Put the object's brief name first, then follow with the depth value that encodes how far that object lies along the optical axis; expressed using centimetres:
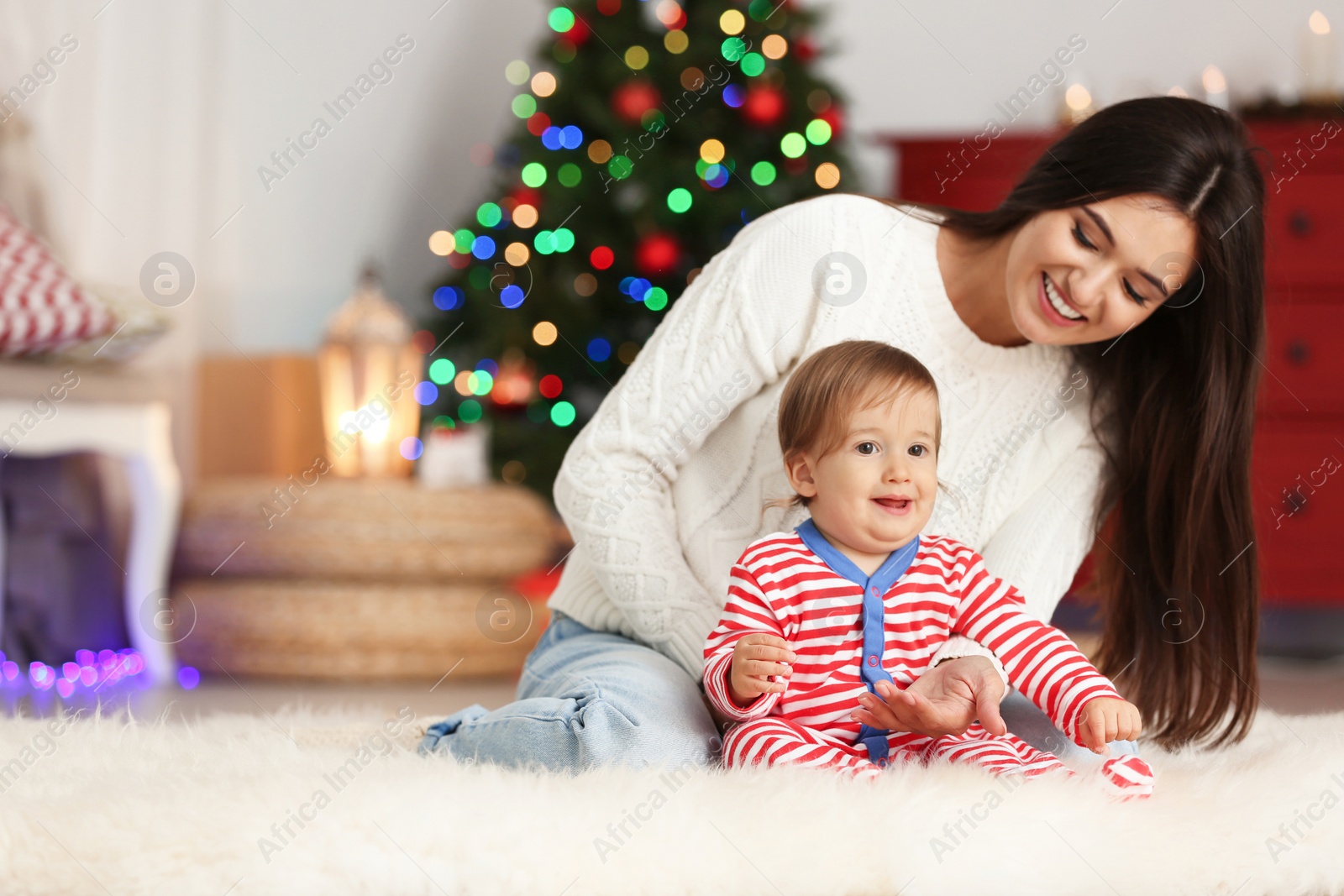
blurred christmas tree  271
